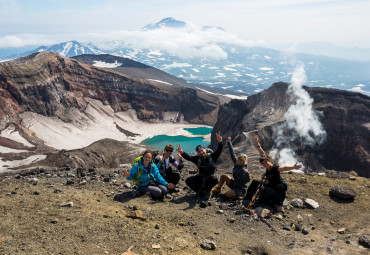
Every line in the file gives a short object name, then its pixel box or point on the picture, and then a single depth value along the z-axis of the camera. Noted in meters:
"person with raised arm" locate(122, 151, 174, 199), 11.28
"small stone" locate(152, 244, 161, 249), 7.66
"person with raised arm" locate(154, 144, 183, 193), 12.26
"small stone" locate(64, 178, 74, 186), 13.73
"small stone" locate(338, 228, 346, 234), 9.88
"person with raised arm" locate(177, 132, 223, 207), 11.62
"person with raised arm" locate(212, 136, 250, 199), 11.70
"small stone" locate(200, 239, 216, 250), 8.21
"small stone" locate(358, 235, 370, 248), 8.81
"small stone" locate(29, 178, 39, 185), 13.38
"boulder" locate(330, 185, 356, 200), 12.30
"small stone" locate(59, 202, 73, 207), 9.84
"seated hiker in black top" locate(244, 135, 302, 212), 10.80
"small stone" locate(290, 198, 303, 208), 11.78
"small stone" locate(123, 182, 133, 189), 13.16
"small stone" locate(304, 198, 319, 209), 11.70
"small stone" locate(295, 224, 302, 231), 9.98
